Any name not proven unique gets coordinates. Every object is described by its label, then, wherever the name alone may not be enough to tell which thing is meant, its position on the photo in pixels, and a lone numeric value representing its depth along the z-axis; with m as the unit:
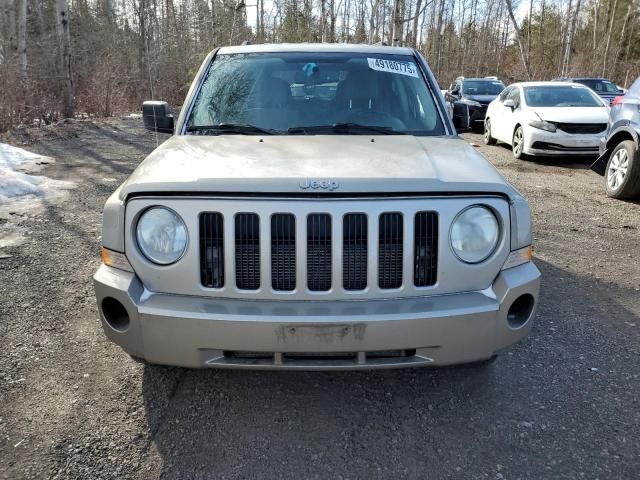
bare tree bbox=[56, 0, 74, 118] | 14.64
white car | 10.42
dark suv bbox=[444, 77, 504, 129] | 16.42
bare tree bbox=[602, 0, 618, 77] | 37.38
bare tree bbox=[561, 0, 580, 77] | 38.50
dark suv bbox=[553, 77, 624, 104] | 18.99
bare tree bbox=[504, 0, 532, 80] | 37.53
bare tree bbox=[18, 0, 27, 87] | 13.91
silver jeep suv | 2.36
